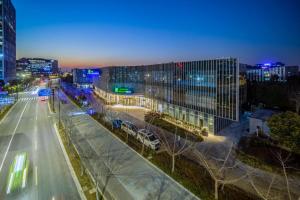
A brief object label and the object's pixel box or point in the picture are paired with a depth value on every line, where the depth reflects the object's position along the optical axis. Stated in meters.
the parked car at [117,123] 36.38
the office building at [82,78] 141.27
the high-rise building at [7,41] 104.38
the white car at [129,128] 31.97
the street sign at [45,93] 70.09
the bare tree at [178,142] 27.23
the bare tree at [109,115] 40.47
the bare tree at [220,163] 18.91
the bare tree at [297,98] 42.28
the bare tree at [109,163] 18.94
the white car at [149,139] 26.54
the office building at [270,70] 130.00
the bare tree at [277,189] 16.87
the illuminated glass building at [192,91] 31.00
